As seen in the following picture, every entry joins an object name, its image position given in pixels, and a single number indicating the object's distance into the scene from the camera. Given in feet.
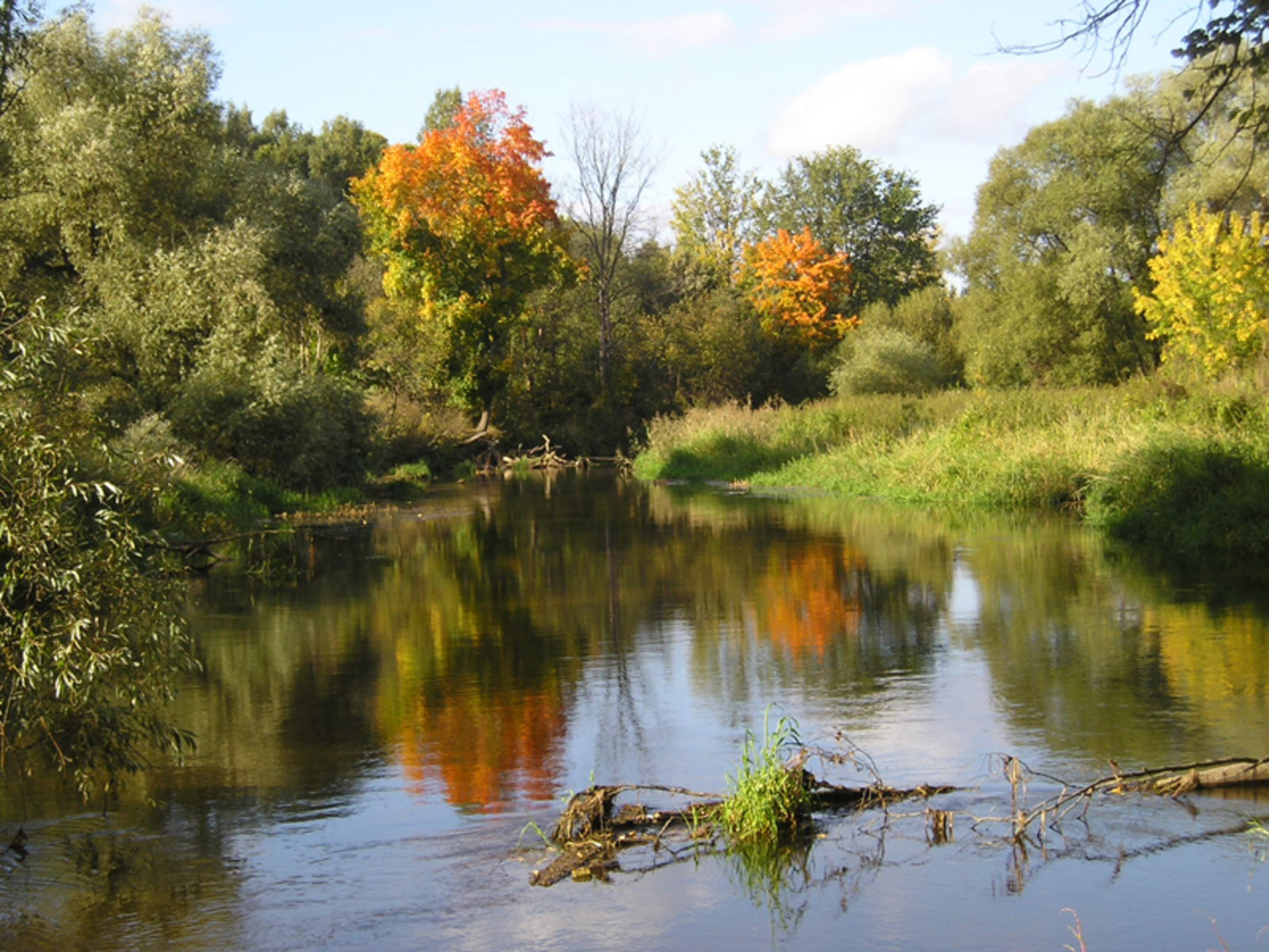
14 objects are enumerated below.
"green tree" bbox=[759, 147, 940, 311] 214.28
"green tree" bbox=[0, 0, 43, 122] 51.47
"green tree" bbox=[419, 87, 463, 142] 240.32
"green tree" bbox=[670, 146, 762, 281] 240.12
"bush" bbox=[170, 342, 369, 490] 91.86
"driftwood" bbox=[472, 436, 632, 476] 168.09
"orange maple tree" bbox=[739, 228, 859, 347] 194.39
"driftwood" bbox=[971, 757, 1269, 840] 25.61
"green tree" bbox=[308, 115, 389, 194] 235.20
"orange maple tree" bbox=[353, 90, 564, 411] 162.40
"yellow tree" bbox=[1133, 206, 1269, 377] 140.36
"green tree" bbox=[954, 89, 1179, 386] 167.63
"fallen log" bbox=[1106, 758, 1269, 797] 26.32
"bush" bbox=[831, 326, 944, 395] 167.63
